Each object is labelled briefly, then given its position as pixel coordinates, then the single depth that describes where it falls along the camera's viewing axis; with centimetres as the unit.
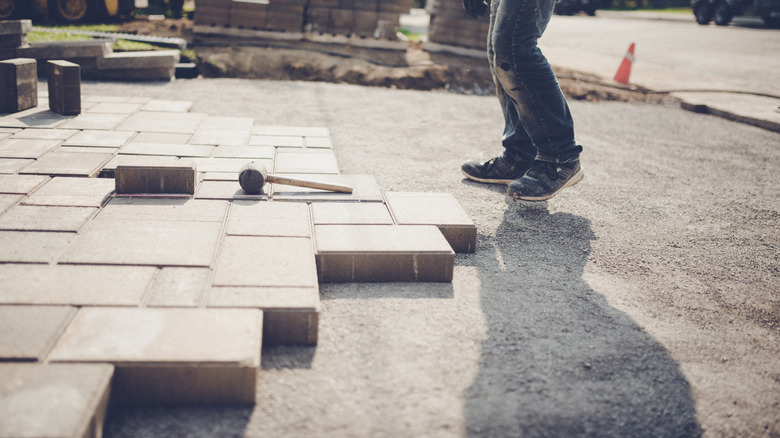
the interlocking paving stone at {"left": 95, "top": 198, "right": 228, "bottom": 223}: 237
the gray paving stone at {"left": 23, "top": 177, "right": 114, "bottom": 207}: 245
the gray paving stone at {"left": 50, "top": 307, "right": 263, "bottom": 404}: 145
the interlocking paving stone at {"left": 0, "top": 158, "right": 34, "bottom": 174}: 280
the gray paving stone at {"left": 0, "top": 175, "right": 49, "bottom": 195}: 253
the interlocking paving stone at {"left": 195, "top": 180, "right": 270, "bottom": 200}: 266
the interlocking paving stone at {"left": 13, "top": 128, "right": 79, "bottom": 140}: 340
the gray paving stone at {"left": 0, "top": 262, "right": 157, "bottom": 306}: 172
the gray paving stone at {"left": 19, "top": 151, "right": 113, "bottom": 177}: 280
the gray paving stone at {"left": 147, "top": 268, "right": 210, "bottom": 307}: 177
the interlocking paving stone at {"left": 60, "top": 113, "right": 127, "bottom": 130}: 372
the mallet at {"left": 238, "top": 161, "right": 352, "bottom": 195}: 264
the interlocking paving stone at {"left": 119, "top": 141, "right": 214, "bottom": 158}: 327
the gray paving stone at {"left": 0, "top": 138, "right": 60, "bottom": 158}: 304
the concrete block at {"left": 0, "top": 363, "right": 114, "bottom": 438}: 122
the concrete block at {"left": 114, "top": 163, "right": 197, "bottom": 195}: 255
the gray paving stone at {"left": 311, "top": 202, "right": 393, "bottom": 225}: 249
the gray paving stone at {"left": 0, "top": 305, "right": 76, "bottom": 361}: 146
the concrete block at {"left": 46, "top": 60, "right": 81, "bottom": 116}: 384
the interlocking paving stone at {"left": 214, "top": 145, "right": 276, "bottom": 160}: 335
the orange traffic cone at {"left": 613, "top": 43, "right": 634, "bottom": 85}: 805
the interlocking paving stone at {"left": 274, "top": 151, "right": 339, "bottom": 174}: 321
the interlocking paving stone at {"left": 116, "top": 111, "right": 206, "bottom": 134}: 380
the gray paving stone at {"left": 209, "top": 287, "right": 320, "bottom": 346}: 174
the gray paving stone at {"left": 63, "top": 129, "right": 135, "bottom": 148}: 334
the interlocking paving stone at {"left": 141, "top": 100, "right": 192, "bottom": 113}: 436
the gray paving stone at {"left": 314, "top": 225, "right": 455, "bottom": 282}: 219
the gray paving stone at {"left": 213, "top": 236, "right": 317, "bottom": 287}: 191
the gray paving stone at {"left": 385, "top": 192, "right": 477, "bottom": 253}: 256
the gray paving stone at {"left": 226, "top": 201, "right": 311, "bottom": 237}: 232
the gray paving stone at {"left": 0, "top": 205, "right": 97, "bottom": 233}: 220
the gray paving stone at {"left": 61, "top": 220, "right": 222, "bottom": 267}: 200
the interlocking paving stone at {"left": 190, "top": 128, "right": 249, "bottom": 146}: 362
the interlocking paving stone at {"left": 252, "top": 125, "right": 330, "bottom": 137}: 397
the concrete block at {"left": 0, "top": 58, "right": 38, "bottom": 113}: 388
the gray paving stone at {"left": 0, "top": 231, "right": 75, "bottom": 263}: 196
